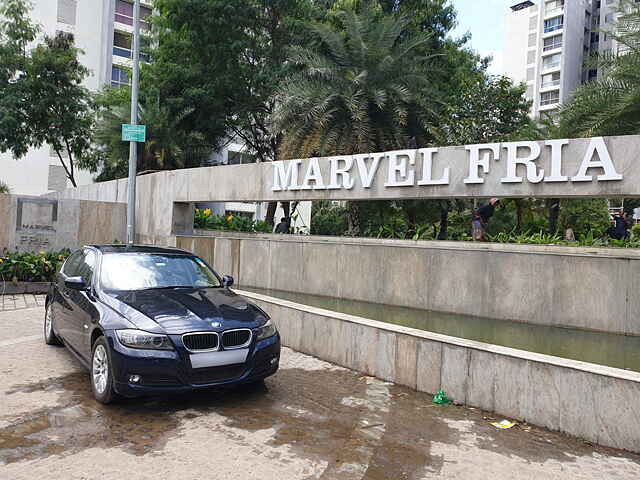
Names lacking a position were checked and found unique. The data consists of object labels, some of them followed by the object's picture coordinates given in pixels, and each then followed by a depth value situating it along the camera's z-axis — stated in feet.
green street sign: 42.39
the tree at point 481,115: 53.42
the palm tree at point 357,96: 51.37
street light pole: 46.09
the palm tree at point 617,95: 42.04
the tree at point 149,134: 70.54
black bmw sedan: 16.24
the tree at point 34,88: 75.36
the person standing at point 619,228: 49.52
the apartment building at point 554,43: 208.03
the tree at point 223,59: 67.41
